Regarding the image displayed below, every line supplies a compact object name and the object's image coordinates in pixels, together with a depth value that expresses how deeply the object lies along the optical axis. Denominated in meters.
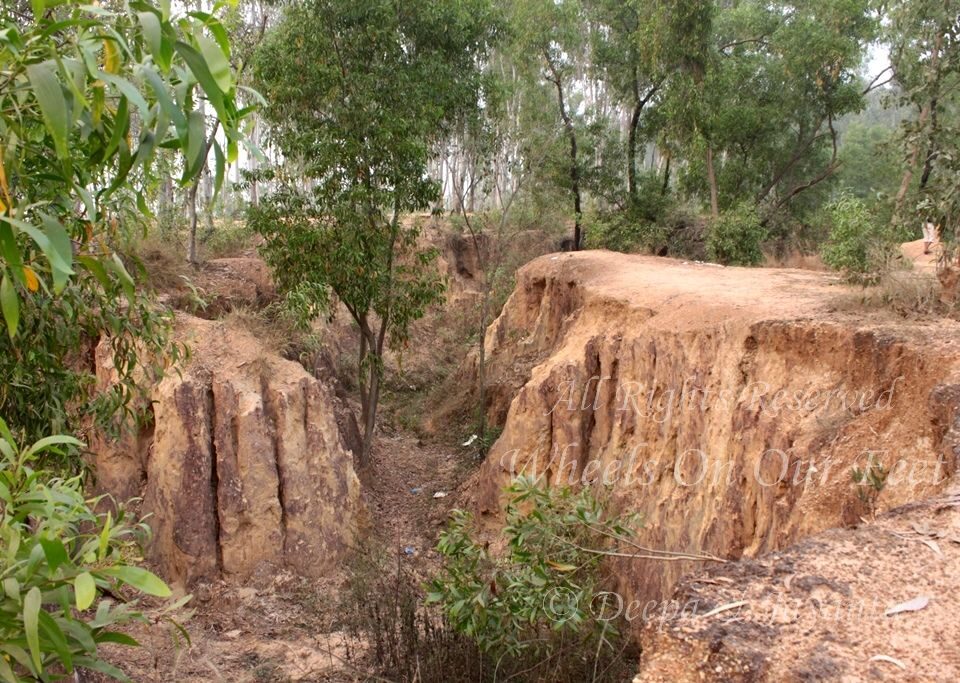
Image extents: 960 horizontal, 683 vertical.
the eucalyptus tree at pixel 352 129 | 10.29
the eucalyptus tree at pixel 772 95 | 16.69
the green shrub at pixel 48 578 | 1.99
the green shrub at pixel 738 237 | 15.53
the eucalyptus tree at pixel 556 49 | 16.11
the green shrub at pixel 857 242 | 8.05
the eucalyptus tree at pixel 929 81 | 8.28
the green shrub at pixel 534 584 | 5.10
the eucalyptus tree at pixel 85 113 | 1.92
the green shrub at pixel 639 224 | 17.59
